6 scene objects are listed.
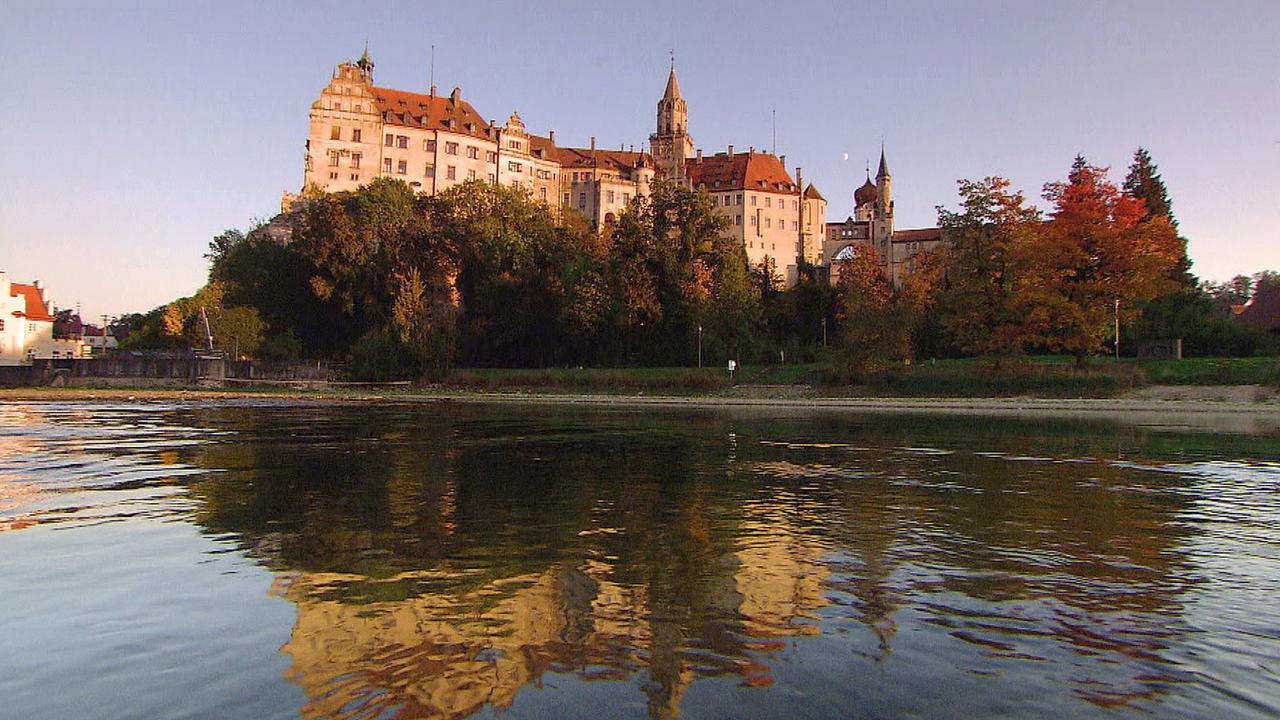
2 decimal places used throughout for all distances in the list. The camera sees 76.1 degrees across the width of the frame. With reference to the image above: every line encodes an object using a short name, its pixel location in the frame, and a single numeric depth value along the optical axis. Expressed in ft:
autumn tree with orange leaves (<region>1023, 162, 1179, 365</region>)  177.47
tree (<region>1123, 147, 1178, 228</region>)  252.21
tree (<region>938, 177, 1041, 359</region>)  187.42
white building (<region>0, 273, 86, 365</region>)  361.92
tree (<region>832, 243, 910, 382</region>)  193.67
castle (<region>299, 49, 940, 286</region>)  414.00
